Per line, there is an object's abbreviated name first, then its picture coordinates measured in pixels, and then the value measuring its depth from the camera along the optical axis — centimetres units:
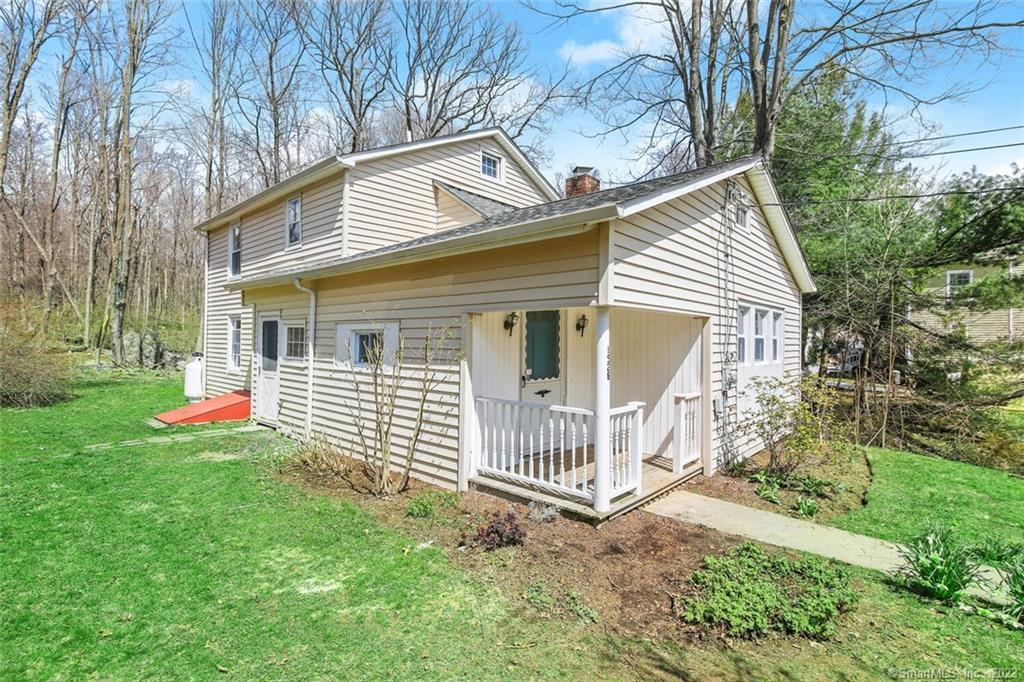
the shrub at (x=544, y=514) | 532
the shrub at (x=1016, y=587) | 363
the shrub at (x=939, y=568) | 393
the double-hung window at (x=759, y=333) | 930
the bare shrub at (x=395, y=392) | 651
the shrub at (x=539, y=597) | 383
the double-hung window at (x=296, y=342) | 982
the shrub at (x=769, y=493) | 634
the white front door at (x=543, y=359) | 749
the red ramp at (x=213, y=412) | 1083
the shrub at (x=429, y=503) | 565
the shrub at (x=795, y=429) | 704
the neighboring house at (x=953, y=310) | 1128
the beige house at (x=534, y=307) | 544
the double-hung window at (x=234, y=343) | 1368
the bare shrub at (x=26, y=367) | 1209
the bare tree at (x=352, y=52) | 2267
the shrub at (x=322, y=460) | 698
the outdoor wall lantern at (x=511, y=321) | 697
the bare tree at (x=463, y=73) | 2350
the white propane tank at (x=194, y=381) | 1356
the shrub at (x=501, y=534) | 476
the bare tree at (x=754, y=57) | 1194
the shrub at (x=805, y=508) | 588
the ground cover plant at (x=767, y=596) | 346
